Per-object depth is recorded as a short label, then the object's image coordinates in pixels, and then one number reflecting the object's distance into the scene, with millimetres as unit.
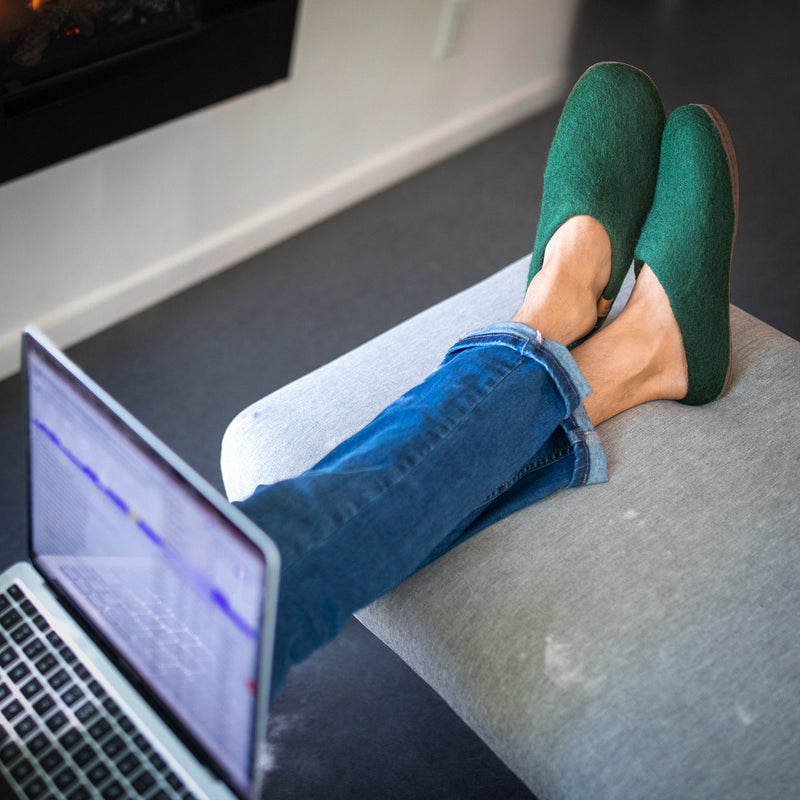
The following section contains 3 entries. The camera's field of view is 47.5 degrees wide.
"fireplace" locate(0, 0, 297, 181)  1161
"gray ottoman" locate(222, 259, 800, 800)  804
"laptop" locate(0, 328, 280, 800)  606
